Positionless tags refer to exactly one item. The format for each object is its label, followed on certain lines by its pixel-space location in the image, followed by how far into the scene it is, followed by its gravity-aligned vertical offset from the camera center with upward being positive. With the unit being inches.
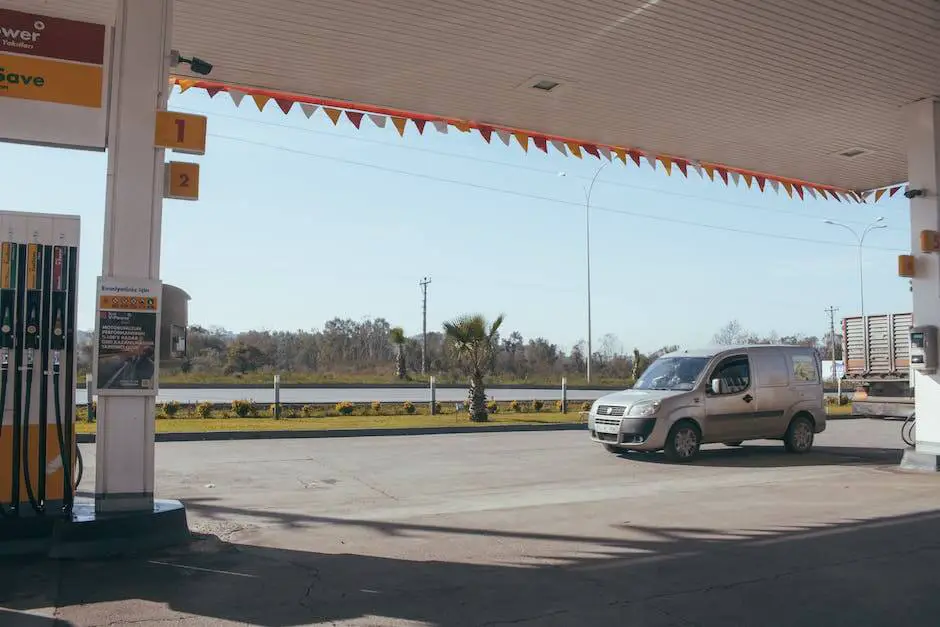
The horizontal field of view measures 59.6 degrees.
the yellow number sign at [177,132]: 267.9 +79.2
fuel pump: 249.4 +2.0
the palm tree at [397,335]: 1365.7 +66.1
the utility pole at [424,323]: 2746.1 +185.9
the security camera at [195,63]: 285.0 +110.8
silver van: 513.0 -17.6
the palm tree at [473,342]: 896.3 +36.6
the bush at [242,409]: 845.2 -36.2
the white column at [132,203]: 257.3 +54.8
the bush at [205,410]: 836.0 -37.0
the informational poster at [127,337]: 255.4 +11.4
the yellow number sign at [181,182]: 276.7 +64.9
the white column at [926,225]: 464.8 +87.6
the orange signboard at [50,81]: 266.8 +96.6
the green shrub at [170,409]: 827.4 -35.8
